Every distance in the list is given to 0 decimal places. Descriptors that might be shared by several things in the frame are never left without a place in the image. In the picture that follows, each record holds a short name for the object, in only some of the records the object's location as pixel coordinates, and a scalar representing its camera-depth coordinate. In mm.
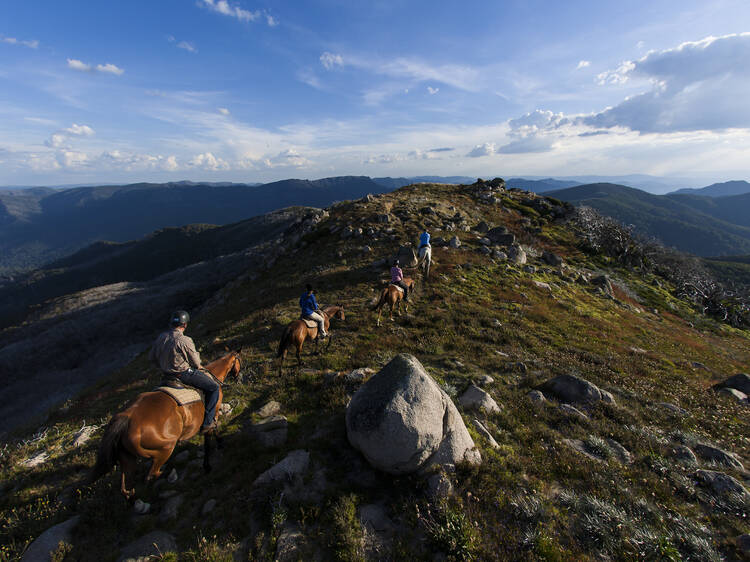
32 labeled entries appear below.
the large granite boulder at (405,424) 6742
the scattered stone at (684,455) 8477
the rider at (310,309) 13383
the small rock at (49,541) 5543
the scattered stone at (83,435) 9469
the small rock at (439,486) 6379
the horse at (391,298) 17344
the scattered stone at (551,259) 35062
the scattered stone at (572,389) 11039
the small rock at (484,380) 11685
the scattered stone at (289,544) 5430
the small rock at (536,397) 10719
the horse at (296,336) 12273
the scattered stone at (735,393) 13233
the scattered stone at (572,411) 10023
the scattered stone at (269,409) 9648
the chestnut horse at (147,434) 6625
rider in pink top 18766
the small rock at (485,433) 8094
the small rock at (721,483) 7262
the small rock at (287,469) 6843
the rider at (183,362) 7887
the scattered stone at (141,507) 6645
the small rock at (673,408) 11406
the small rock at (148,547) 5488
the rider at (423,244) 23734
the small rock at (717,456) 8662
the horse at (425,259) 23797
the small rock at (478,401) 9750
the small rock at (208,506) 6434
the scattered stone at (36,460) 8547
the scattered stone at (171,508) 6484
